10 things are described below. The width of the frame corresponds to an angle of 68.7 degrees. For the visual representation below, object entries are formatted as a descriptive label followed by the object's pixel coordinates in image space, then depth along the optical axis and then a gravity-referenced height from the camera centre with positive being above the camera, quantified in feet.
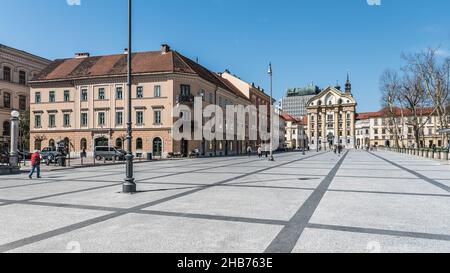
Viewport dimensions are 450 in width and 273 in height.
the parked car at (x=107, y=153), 113.29 -3.88
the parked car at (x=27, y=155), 135.66 -5.44
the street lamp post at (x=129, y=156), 36.17 -1.56
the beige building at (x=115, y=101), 134.62 +17.61
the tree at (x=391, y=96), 170.50 +24.49
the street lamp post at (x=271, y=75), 96.63 +19.71
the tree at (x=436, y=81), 125.39 +23.45
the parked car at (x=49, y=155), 94.32 -3.77
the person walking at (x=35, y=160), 54.88 -3.10
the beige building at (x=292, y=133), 435.78 +11.28
